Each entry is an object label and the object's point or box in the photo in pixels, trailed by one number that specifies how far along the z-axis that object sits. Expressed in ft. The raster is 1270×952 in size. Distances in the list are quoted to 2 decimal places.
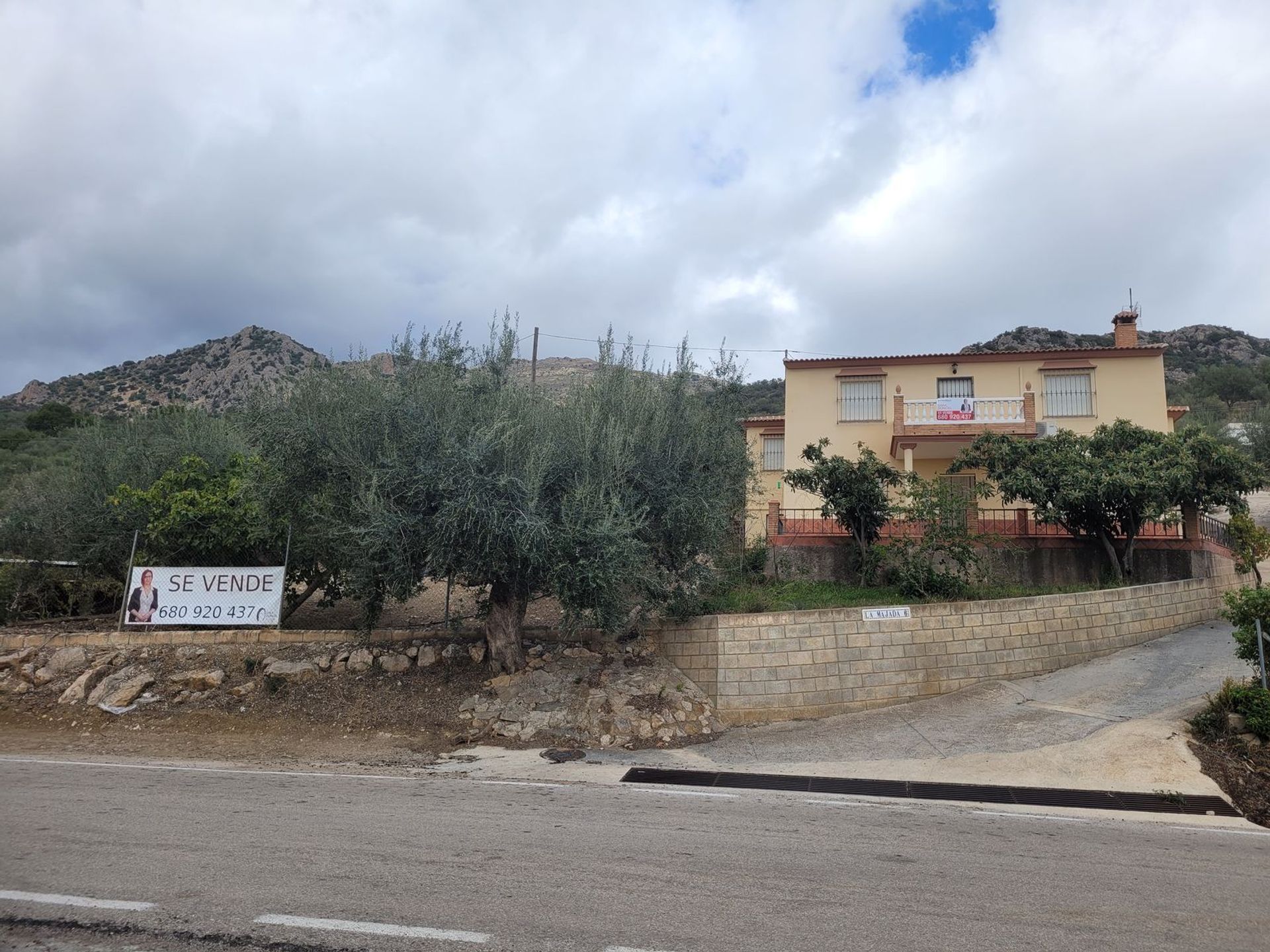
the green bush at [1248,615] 35.09
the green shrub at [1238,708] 32.37
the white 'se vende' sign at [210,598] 47.39
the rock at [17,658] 46.44
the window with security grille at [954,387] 76.95
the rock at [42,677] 45.57
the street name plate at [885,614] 44.80
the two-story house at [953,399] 72.54
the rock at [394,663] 44.83
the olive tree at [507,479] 37.04
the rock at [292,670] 44.27
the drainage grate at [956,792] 28.19
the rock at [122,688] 43.24
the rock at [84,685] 43.98
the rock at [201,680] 43.80
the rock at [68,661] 46.19
